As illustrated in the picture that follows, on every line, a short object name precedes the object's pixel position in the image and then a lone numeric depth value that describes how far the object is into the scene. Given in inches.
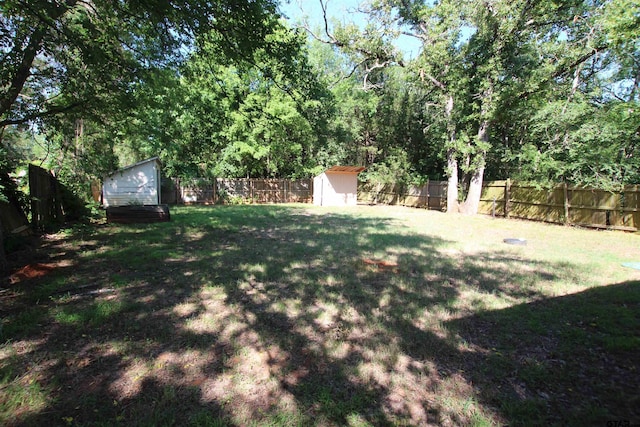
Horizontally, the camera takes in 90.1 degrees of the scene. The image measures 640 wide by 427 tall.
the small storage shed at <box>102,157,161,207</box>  607.5
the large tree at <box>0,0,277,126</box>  191.2
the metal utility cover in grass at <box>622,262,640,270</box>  215.5
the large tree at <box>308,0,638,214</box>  457.4
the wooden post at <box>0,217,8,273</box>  174.4
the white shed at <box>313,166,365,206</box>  821.2
